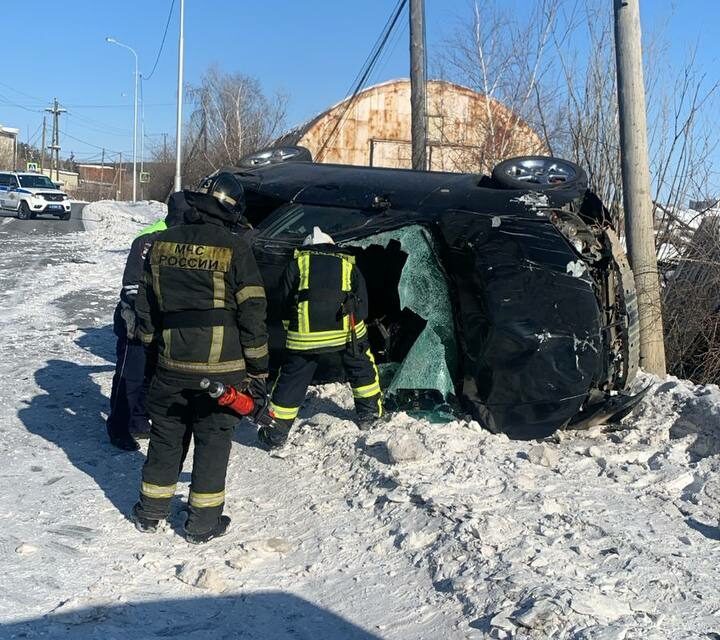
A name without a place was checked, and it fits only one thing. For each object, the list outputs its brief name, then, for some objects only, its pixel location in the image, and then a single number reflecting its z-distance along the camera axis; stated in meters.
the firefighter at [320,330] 4.95
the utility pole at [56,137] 71.30
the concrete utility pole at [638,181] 6.06
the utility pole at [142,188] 53.97
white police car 29.12
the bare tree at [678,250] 6.93
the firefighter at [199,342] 3.85
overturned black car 4.80
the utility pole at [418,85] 11.55
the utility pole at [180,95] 26.40
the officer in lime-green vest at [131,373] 5.09
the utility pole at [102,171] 82.72
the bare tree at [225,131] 33.72
